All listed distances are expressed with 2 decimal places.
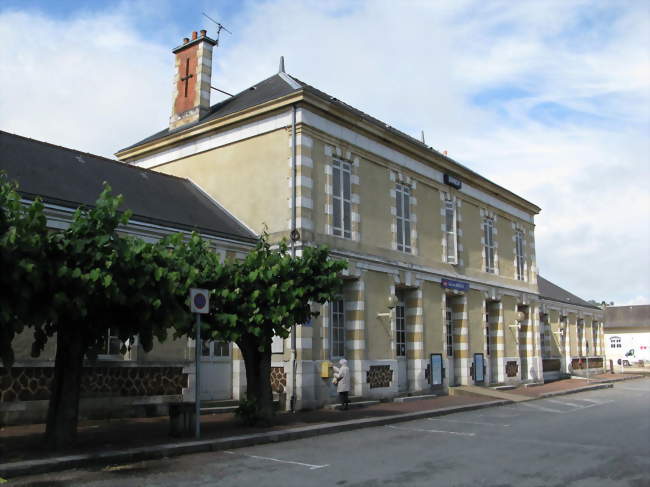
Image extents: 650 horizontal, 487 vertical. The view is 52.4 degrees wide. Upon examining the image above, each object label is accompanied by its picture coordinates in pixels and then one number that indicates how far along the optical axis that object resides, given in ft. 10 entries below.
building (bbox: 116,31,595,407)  56.34
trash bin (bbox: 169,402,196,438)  34.27
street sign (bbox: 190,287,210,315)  34.65
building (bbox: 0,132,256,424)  39.63
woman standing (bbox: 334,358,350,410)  51.70
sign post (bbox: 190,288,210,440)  34.30
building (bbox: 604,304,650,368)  204.23
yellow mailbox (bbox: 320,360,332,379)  53.93
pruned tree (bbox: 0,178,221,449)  26.43
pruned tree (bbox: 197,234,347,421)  37.96
